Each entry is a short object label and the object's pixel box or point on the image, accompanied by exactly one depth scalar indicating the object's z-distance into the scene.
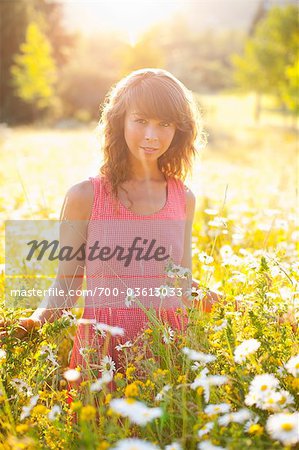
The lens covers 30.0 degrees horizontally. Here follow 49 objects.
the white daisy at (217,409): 1.53
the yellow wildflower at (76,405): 1.36
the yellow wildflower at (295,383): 1.50
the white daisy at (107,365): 1.76
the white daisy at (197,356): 1.66
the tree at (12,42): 25.44
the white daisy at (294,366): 1.54
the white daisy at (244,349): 1.64
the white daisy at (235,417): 1.46
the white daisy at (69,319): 1.93
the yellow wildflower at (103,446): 1.20
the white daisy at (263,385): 1.47
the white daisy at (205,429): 1.44
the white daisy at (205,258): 2.19
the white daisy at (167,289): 1.93
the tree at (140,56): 25.84
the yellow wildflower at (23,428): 1.30
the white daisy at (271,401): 1.44
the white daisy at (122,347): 1.86
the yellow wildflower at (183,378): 1.60
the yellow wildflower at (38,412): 1.48
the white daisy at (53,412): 1.67
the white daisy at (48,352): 1.83
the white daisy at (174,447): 1.41
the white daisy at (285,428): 1.32
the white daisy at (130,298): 1.96
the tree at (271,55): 24.04
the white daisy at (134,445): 1.21
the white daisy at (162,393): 1.56
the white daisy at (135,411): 1.34
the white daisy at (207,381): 1.58
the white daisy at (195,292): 1.99
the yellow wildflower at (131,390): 1.34
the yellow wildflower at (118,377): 1.68
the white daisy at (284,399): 1.47
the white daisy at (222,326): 1.81
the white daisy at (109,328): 1.83
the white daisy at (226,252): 2.66
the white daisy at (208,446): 1.40
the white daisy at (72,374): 1.66
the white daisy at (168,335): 1.88
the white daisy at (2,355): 1.94
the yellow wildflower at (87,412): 1.25
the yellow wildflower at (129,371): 1.69
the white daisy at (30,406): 1.72
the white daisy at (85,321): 1.87
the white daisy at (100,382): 1.67
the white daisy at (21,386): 1.87
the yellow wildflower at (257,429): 1.31
